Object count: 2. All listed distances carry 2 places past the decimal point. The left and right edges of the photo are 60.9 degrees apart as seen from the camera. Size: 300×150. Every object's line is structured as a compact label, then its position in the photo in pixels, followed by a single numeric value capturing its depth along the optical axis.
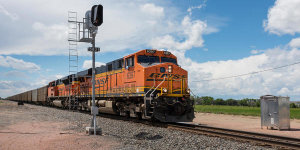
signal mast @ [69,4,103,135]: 10.24
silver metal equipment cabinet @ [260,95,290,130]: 12.52
